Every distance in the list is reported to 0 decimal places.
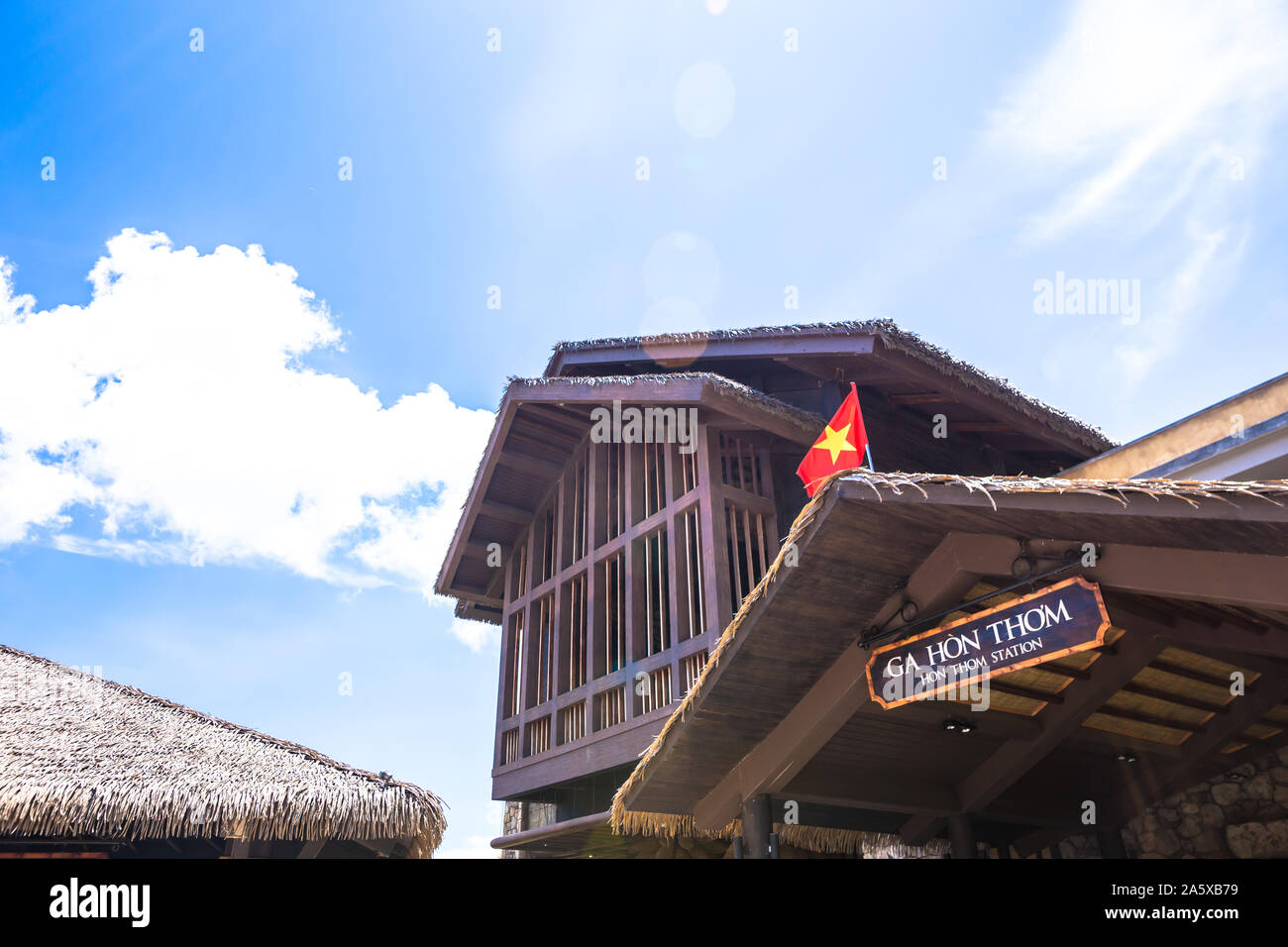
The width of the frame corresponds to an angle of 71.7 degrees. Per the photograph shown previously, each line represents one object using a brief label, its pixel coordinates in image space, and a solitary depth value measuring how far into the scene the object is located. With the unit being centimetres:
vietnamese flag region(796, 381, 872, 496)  838
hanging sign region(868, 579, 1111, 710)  394
